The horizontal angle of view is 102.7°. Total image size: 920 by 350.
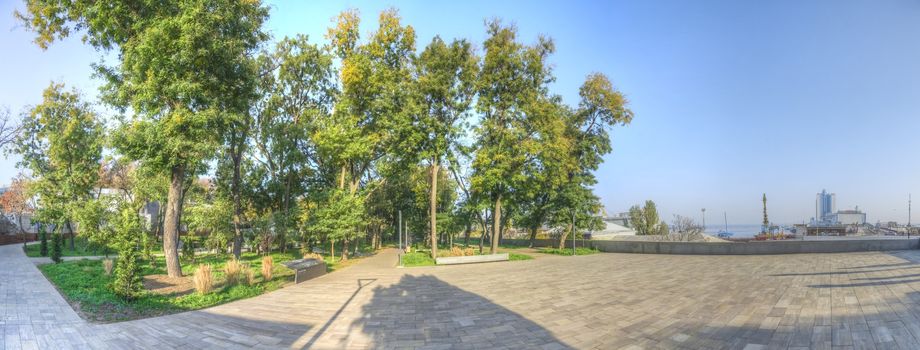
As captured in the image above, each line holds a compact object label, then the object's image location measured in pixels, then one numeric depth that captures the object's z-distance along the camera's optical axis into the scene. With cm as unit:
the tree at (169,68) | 1202
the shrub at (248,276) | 1088
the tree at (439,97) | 1905
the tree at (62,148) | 2544
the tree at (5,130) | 1914
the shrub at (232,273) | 1081
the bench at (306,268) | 1242
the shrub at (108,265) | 1354
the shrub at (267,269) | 1197
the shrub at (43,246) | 2217
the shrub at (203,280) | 966
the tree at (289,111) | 2114
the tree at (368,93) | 1939
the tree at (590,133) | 2527
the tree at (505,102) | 2011
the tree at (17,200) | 3500
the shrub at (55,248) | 1831
